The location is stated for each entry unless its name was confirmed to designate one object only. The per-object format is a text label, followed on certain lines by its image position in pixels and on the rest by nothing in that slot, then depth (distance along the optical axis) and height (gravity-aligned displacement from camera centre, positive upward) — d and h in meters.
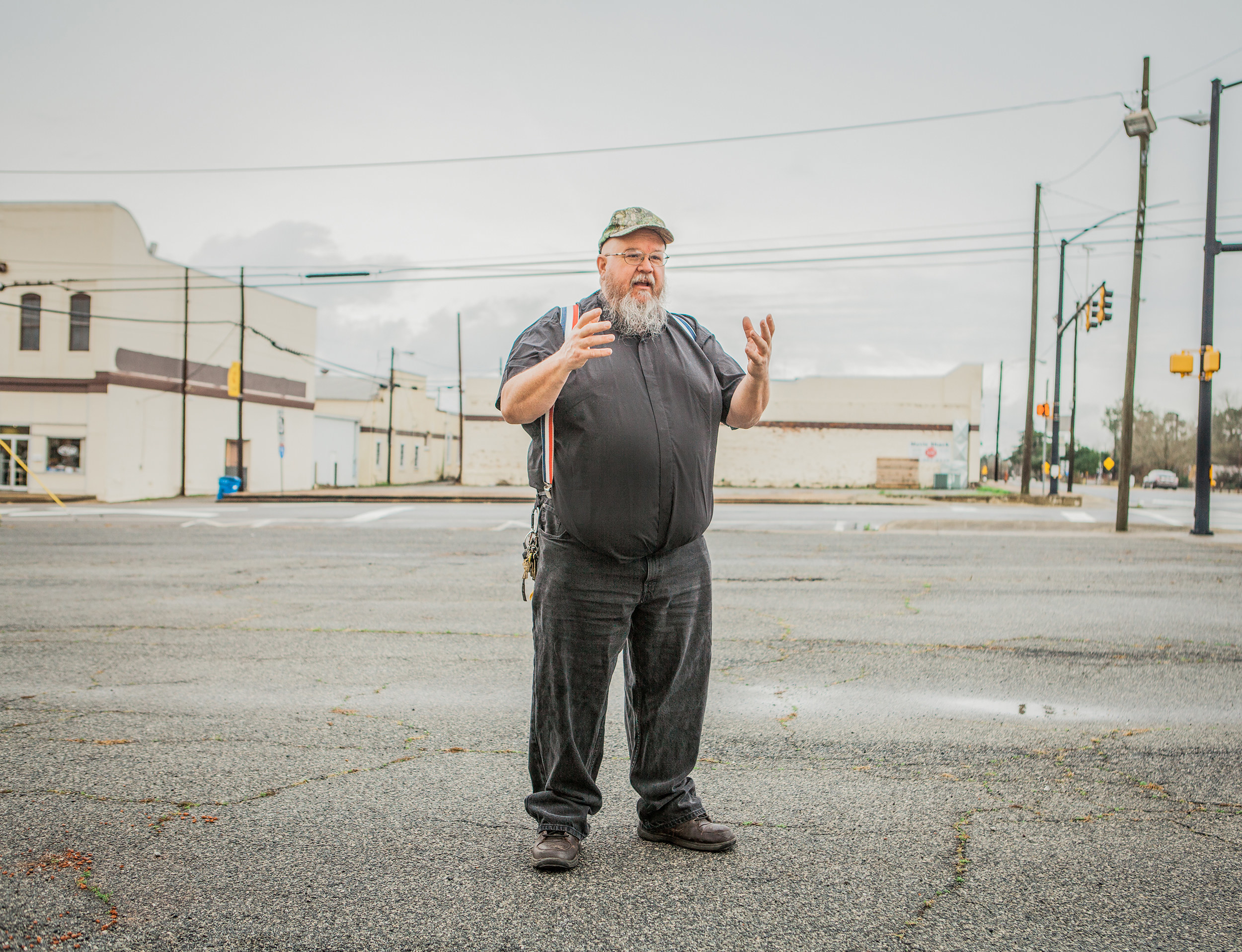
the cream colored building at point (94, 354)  31.81 +3.02
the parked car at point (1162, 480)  62.69 -0.24
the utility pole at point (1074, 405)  45.22 +3.25
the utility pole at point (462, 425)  45.72 +1.39
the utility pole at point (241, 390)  34.12 +2.07
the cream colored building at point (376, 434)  49.53 +1.01
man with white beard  3.03 -0.25
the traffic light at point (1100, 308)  23.47 +4.10
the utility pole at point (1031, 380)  29.58 +2.87
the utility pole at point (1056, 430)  31.14 +1.42
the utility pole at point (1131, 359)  18.19 +2.32
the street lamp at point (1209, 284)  17.31 +3.51
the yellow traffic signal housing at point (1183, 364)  17.31 +2.04
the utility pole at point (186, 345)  33.97 +3.60
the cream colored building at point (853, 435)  47.31 +1.53
